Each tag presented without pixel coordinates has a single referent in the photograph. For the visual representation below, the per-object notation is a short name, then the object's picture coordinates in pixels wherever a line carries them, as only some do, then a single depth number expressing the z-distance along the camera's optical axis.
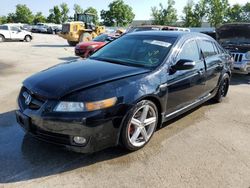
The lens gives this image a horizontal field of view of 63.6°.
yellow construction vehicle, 15.38
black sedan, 2.32
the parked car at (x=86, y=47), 9.10
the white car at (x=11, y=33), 17.47
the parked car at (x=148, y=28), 11.01
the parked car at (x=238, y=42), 6.19
